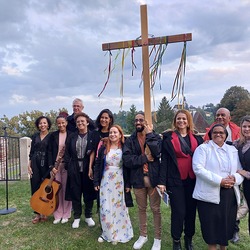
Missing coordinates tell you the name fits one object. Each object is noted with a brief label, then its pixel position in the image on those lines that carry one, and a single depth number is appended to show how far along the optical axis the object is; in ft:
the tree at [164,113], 150.34
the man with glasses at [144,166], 11.37
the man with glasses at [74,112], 15.87
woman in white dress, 12.46
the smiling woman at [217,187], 9.96
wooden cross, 12.34
